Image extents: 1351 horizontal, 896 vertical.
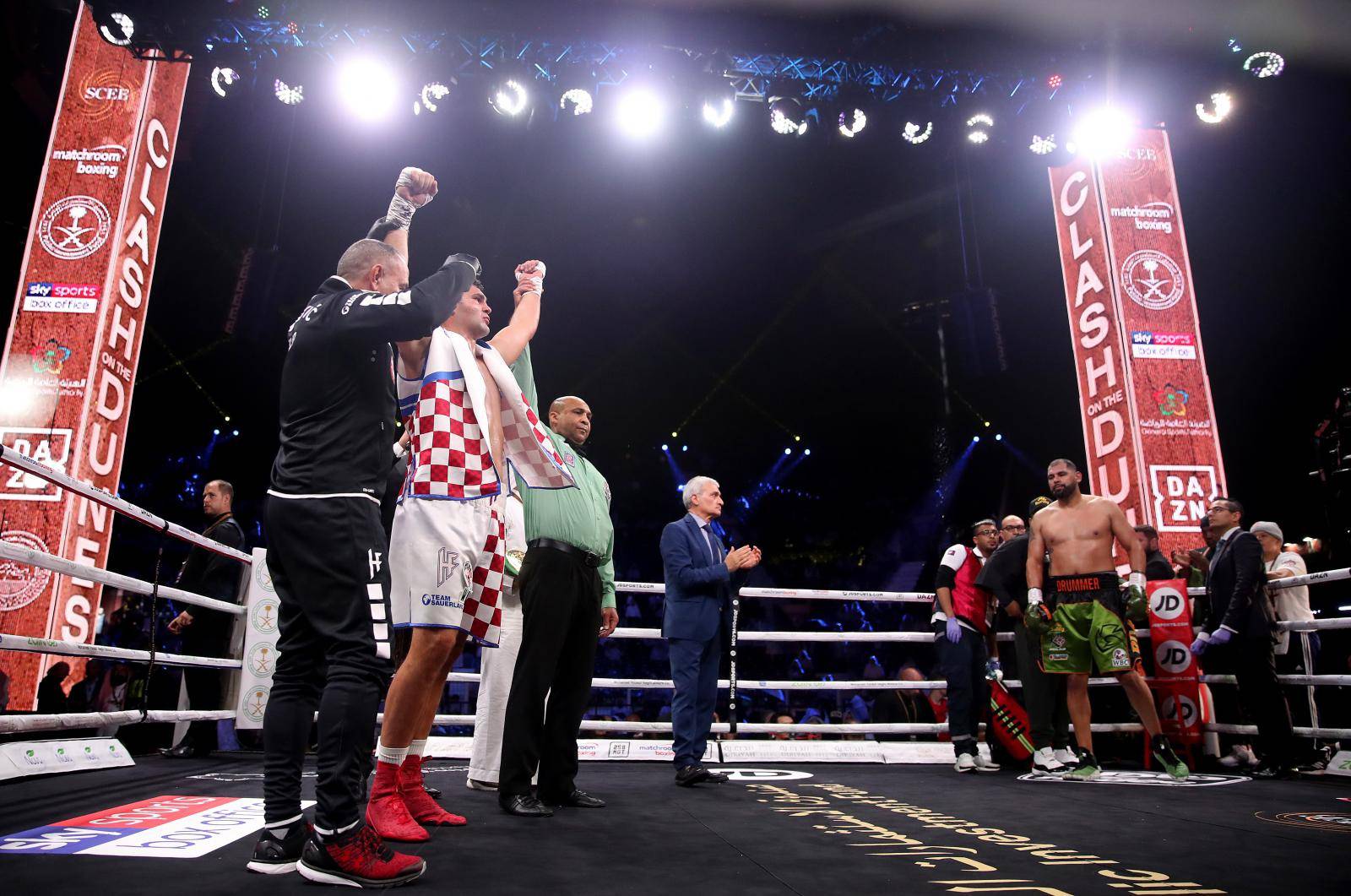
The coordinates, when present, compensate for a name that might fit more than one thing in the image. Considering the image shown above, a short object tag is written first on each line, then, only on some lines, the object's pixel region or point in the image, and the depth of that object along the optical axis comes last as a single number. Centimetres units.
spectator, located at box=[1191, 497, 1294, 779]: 400
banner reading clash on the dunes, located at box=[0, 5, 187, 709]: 556
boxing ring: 154
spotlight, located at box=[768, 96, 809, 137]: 720
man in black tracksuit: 154
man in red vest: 445
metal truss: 667
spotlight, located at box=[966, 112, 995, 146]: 719
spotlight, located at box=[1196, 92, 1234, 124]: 682
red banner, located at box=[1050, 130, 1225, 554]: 628
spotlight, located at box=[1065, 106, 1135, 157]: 702
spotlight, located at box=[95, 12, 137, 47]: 609
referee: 255
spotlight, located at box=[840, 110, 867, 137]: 720
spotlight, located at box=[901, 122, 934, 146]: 728
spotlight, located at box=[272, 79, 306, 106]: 687
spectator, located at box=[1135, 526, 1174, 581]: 506
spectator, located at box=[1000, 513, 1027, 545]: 518
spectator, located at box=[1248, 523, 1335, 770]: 421
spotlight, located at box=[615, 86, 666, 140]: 714
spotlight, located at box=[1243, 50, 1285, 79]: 657
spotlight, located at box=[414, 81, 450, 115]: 682
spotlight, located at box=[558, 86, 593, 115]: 713
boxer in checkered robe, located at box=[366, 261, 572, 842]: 194
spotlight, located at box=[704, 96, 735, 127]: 721
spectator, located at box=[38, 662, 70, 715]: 454
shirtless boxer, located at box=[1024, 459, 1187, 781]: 405
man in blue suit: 347
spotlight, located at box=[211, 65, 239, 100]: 675
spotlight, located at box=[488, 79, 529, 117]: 690
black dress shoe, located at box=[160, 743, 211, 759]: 385
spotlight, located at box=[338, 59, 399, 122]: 665
